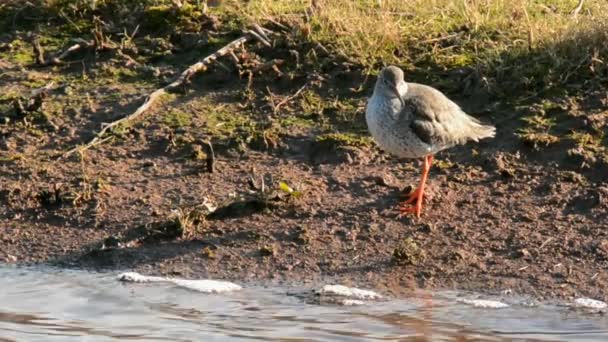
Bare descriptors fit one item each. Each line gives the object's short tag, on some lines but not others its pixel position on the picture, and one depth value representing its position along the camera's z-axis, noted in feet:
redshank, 56.18
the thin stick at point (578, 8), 67.14
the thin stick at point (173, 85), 62.75
